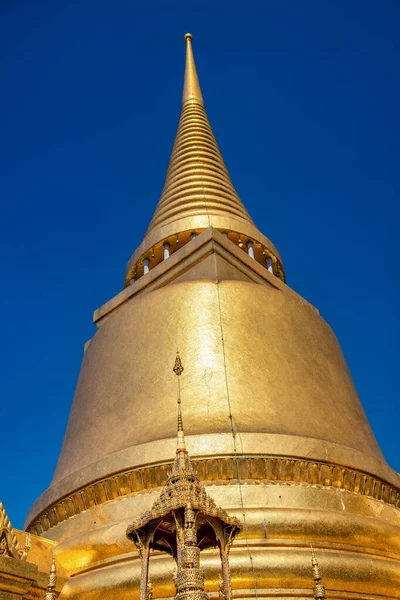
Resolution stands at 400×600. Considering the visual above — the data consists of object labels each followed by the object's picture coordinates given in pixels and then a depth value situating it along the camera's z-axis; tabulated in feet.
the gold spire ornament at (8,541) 22.77
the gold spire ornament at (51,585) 18.14
